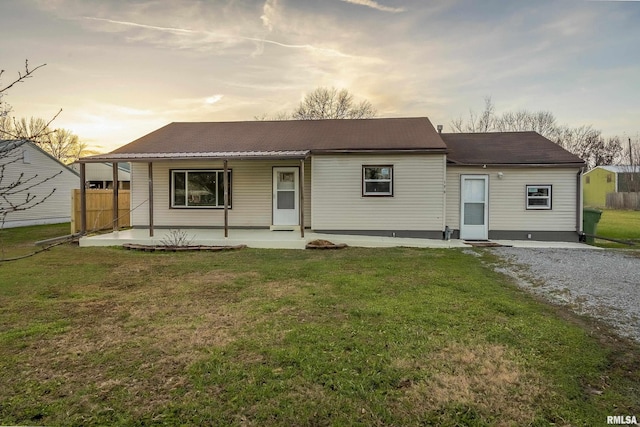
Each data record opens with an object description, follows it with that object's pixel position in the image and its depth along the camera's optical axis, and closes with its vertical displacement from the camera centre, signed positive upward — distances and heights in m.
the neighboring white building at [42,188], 16.39 +0.89
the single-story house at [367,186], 11.43 +0.63
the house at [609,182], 36.51 +2.48
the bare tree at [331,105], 30.97 +8.85
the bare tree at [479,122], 33.12 +7.91
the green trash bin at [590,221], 11.70 -0.55
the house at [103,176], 23.94 +2.06
